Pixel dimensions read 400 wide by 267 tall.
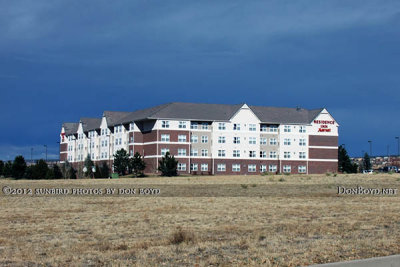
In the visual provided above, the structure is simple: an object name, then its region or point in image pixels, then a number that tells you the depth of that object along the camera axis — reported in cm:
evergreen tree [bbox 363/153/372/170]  15249
